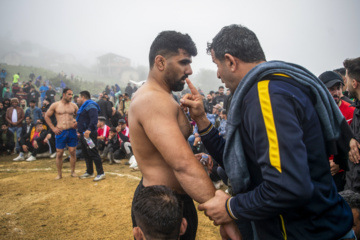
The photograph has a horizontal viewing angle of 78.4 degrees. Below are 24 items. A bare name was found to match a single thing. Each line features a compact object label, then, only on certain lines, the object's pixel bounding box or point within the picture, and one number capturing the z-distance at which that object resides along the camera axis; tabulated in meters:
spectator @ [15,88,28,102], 17.92
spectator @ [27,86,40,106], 19.36
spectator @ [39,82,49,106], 19.57
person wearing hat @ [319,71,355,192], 3.66
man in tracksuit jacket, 1.09
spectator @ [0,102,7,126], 10.86
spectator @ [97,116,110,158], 9.44
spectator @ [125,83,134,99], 21.27
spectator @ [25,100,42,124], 11.52
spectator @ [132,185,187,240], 1.52
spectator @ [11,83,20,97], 19.04
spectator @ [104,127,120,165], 9.05
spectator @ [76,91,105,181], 6.58
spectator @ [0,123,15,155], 10.62
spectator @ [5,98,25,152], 11.01
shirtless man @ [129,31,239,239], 1.58
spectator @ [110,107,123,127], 10.98
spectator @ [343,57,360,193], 2.81
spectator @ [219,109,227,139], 7.20
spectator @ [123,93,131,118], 12.67
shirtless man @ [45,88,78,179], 6.78
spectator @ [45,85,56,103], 17.98
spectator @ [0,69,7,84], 23.99
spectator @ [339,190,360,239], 2.23
